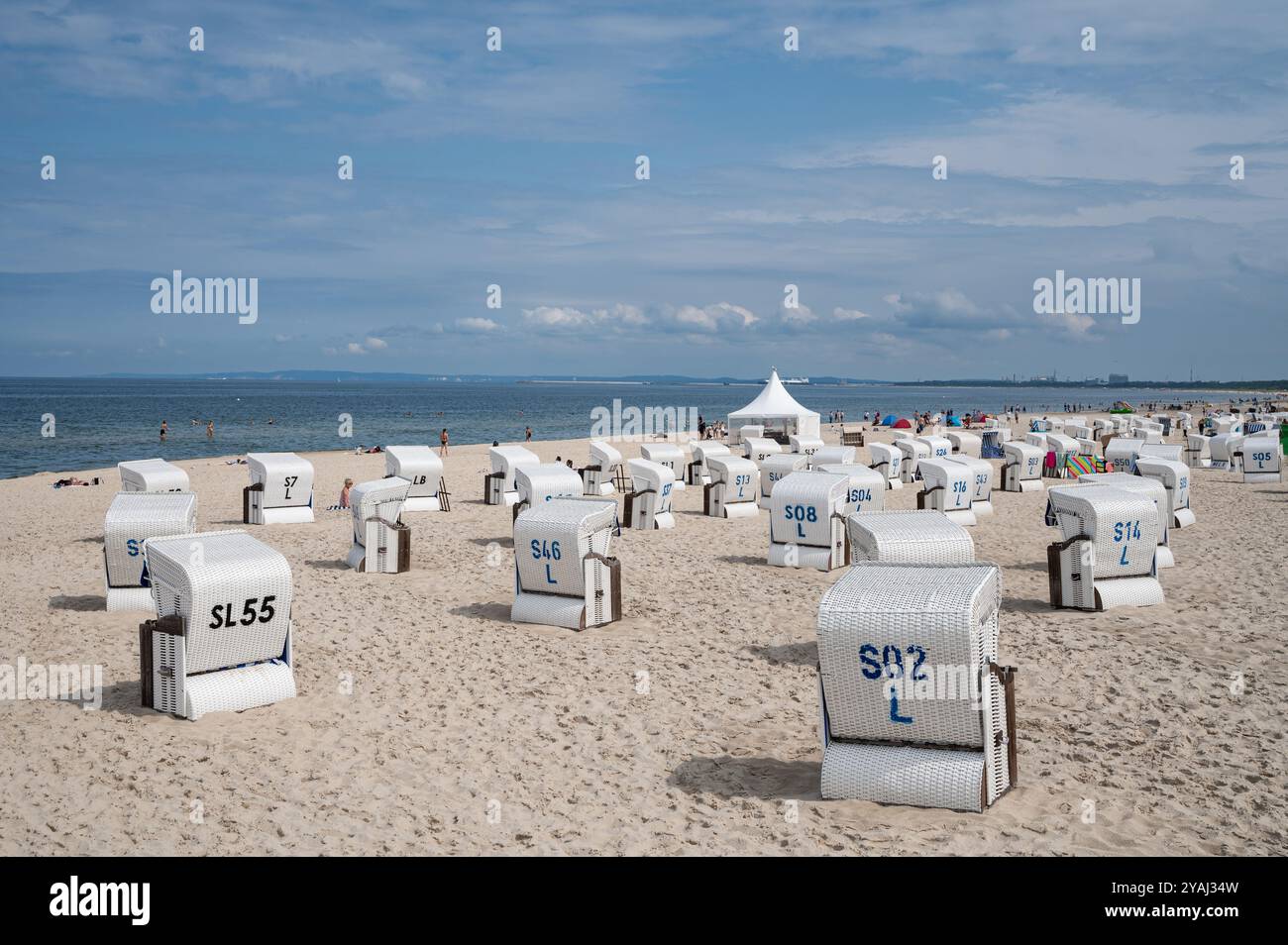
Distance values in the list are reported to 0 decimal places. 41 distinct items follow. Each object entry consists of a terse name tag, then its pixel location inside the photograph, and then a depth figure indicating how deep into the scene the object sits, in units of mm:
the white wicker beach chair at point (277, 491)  22625
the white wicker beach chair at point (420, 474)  24641
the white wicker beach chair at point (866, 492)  18094
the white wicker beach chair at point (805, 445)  36906
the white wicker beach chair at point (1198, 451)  36938
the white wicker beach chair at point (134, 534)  13055
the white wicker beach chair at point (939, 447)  33531
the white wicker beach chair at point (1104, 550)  13102
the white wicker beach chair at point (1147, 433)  38969
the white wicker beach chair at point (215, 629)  9125
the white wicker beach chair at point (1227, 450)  35375
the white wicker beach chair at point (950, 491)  21844
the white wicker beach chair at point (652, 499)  21672
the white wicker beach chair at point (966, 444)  37062
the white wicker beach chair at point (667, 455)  28125
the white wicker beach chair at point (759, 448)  32219
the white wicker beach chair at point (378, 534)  16438
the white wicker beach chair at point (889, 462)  30734
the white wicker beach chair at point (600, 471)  27312
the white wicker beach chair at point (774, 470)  24547
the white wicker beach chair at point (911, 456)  32281
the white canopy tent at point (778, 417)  46562
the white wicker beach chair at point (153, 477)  19516
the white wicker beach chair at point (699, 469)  30984
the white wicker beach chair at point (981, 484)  23672
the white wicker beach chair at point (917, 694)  6664
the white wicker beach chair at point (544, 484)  20062
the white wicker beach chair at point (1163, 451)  25094
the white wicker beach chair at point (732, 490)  24141
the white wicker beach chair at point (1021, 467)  29688
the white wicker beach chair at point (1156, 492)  16312
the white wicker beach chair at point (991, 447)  41750
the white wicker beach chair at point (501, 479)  25938
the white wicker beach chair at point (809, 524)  16609
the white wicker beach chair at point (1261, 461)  31016
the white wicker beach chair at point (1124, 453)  27953
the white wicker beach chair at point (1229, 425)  44888
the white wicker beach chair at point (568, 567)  12719
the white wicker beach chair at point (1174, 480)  20062
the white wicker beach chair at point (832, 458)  26352
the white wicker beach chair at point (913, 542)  10664
